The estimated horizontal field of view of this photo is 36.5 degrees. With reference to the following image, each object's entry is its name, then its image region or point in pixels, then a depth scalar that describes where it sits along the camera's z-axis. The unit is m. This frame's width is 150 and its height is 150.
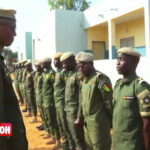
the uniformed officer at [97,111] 3.13
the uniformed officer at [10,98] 1.66
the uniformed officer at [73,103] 4.00
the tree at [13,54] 63.82
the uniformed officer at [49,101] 5.41
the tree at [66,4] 26.31
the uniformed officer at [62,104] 4.49
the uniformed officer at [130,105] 2.24
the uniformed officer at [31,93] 8.09
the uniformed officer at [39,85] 5.95
